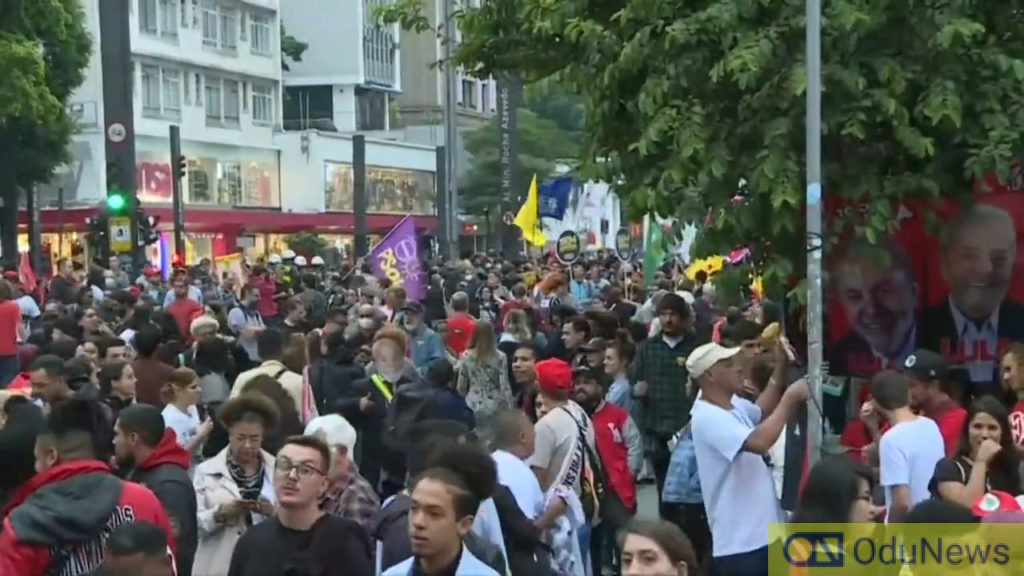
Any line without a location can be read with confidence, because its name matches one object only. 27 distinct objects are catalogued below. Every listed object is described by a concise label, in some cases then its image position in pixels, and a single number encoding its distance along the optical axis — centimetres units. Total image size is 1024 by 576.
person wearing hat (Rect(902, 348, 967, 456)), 895
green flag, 2381
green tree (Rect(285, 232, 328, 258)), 5853
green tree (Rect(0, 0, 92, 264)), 3803
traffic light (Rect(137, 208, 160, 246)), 2936
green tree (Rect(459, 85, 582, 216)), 6919
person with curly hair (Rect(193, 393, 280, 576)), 753
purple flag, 2325
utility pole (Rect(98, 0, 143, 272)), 2520
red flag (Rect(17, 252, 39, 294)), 2698
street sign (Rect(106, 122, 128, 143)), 2516
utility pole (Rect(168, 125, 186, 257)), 3988
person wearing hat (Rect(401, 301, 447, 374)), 1505
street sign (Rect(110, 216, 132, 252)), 2534
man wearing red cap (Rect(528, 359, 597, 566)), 921
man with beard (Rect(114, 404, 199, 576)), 720
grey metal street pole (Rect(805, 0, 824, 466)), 930
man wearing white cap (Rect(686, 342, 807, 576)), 777
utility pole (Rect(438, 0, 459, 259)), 3609
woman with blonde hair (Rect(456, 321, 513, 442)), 1268
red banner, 1158
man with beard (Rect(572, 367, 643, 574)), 1027
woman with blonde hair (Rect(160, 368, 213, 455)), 977
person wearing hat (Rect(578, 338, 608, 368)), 1284
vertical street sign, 4900
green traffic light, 2492
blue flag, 3234
